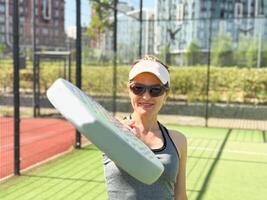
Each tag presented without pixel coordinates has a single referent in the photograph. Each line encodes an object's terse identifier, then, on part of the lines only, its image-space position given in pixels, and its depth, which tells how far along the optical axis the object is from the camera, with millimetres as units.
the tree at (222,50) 10423
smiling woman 1074
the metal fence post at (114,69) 7733
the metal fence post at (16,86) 3861
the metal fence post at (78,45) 5170
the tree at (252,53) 10455
